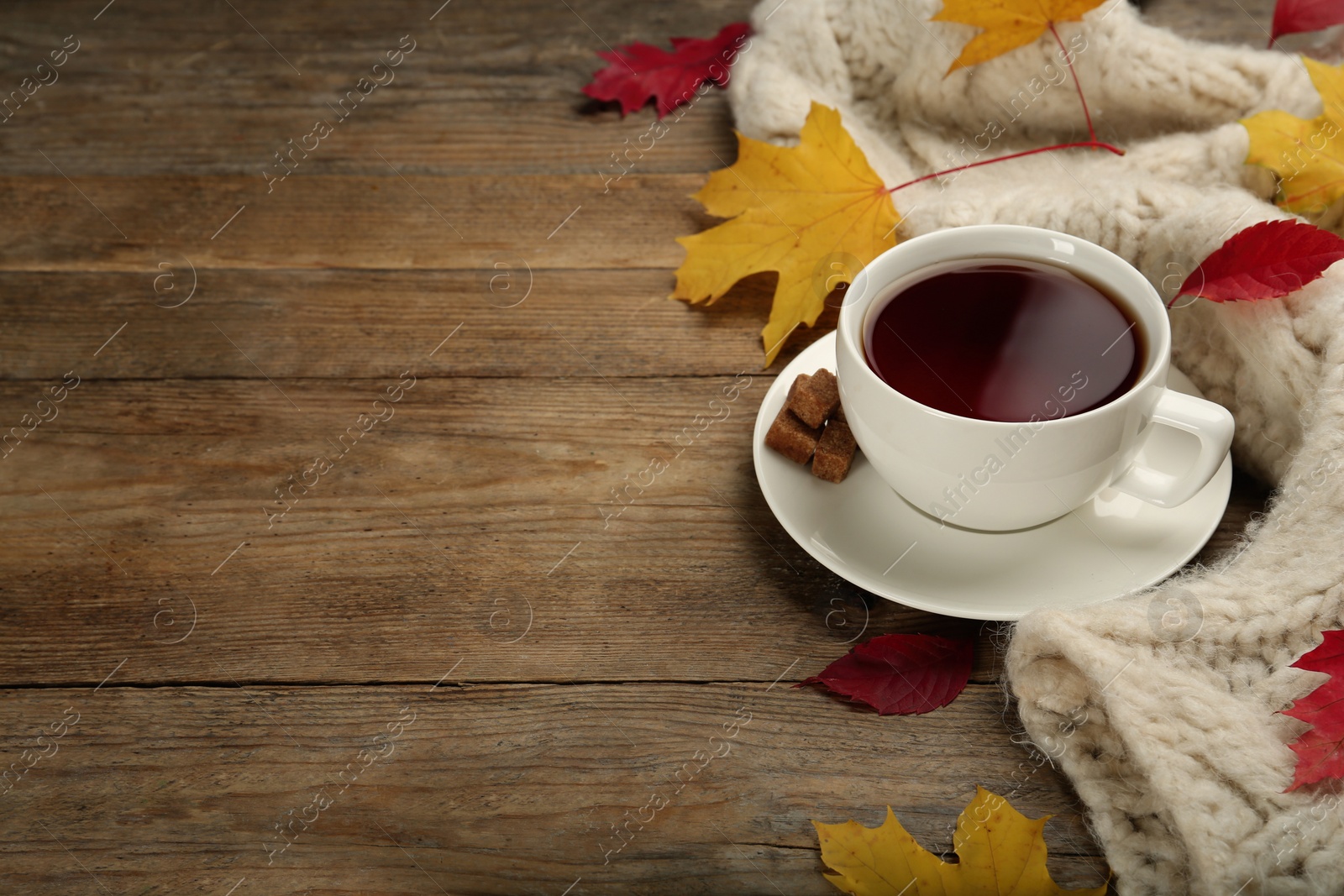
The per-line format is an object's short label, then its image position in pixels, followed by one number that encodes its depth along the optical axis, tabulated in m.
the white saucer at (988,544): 0.66
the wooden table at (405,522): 0.63
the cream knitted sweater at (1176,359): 0.56
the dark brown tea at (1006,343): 0.67
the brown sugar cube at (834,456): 0.74
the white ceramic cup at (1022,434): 0.62
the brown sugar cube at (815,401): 0.76
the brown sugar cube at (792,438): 0.74
